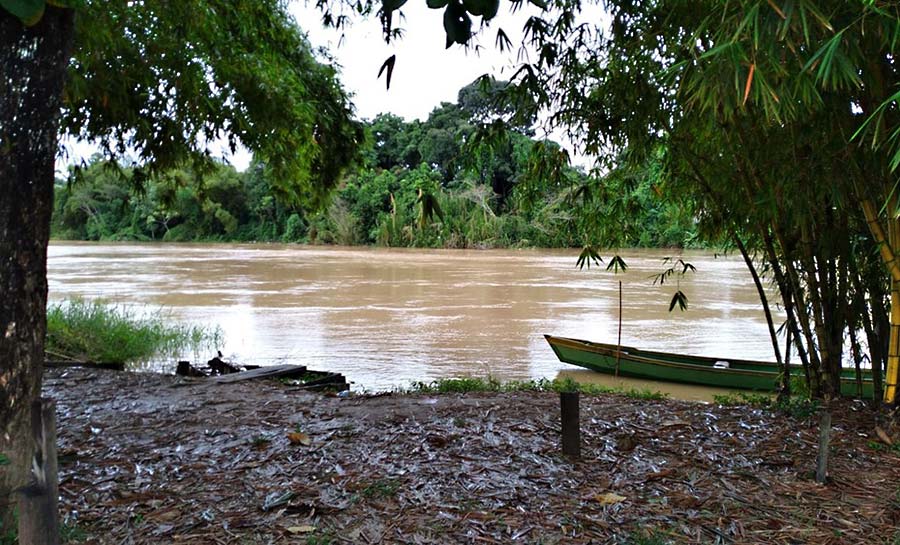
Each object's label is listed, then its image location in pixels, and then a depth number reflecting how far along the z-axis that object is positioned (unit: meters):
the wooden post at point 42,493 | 1.46
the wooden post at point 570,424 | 2.79
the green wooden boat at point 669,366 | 6.95
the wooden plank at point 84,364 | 5.50
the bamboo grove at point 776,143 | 2.18
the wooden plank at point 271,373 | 5.25
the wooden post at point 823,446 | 2.54
